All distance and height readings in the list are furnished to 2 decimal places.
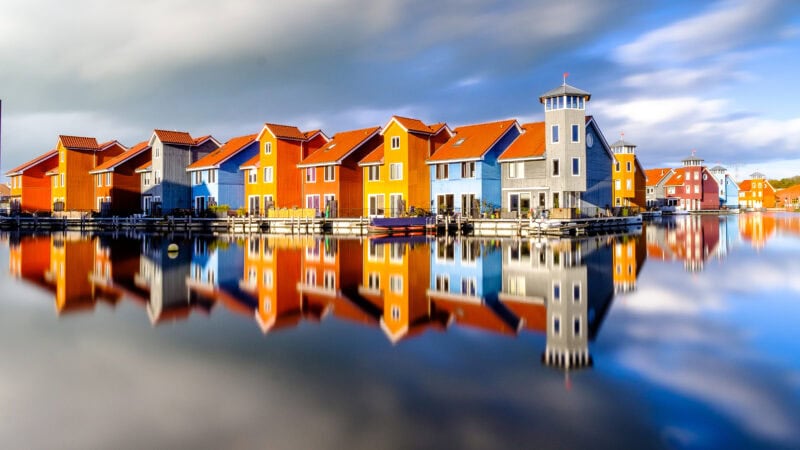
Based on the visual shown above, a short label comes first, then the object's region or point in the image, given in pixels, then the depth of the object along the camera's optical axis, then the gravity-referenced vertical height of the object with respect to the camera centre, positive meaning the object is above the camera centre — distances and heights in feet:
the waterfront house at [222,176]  198.39 +14.35
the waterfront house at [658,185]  367.43 +16.20
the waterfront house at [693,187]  350.02 +14.50
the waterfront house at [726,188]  387.75 +15.11
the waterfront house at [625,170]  259.60 +18.37
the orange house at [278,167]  186.70 +16.15
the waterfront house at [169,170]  208.74 +17.51
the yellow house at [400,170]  166.30 +13.06
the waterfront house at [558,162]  150.20 +13.49
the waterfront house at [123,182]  220.43 +14.18
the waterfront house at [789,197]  524.28 +11.53
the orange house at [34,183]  250.78 +16.67
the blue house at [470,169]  159.22 +12.60
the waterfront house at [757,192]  478.18 +14.60
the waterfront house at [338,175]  176.14 +12.53
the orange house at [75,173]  233.76 +18.88
